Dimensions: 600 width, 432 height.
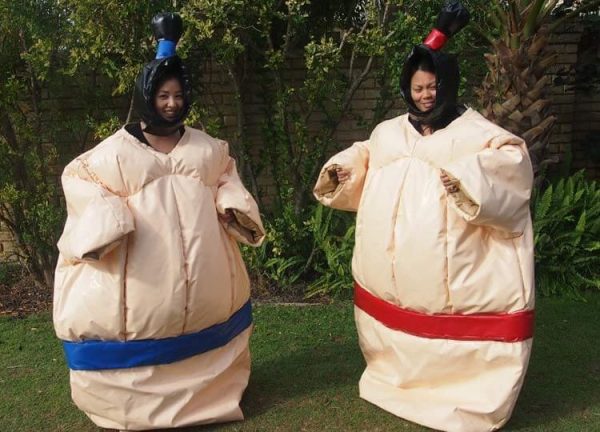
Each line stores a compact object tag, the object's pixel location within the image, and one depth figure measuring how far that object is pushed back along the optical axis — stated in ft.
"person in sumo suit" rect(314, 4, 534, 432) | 9.64
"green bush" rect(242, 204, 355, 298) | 17.24
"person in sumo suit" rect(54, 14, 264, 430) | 9.50
